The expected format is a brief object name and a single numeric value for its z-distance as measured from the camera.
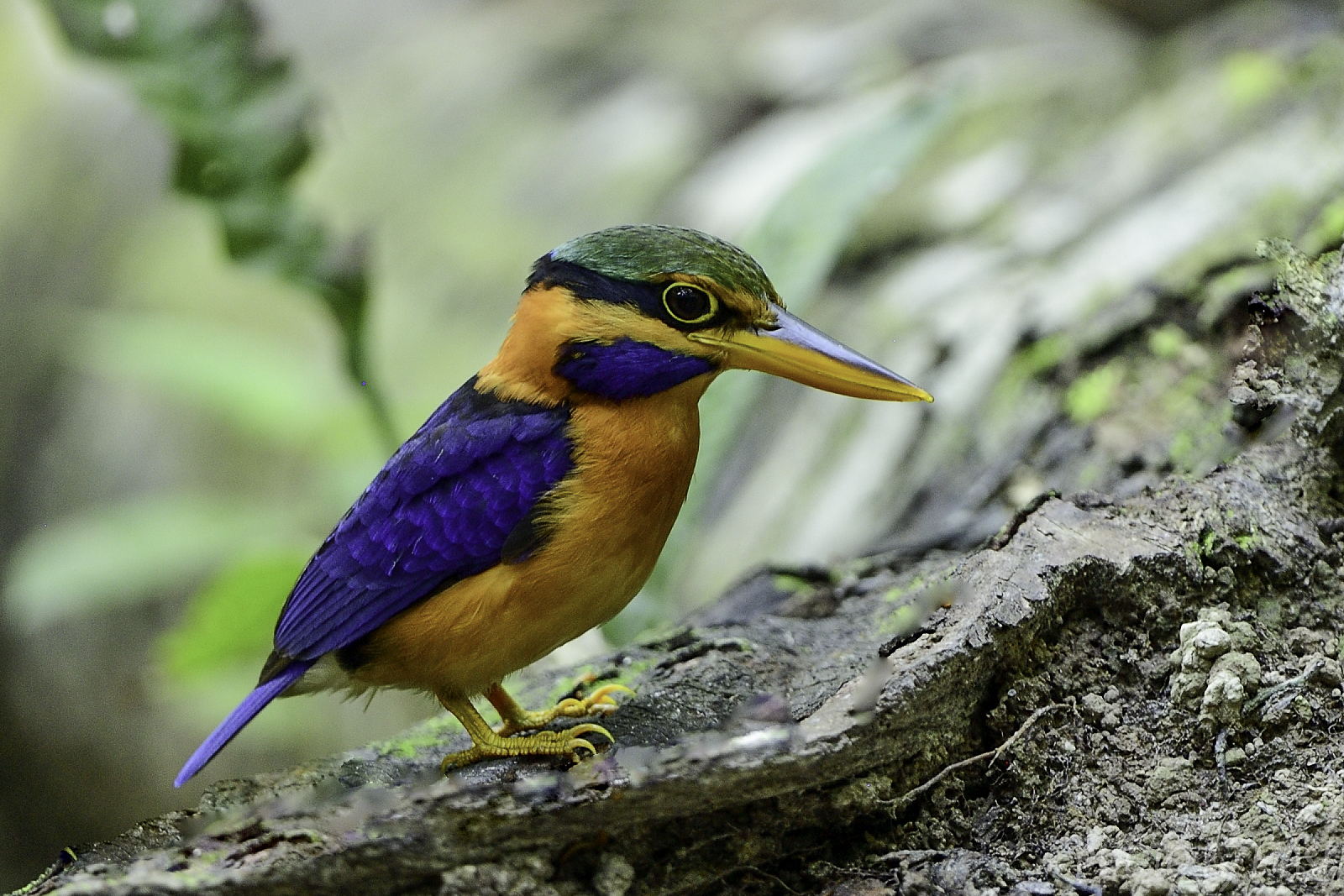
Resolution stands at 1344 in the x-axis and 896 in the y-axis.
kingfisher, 4.98
